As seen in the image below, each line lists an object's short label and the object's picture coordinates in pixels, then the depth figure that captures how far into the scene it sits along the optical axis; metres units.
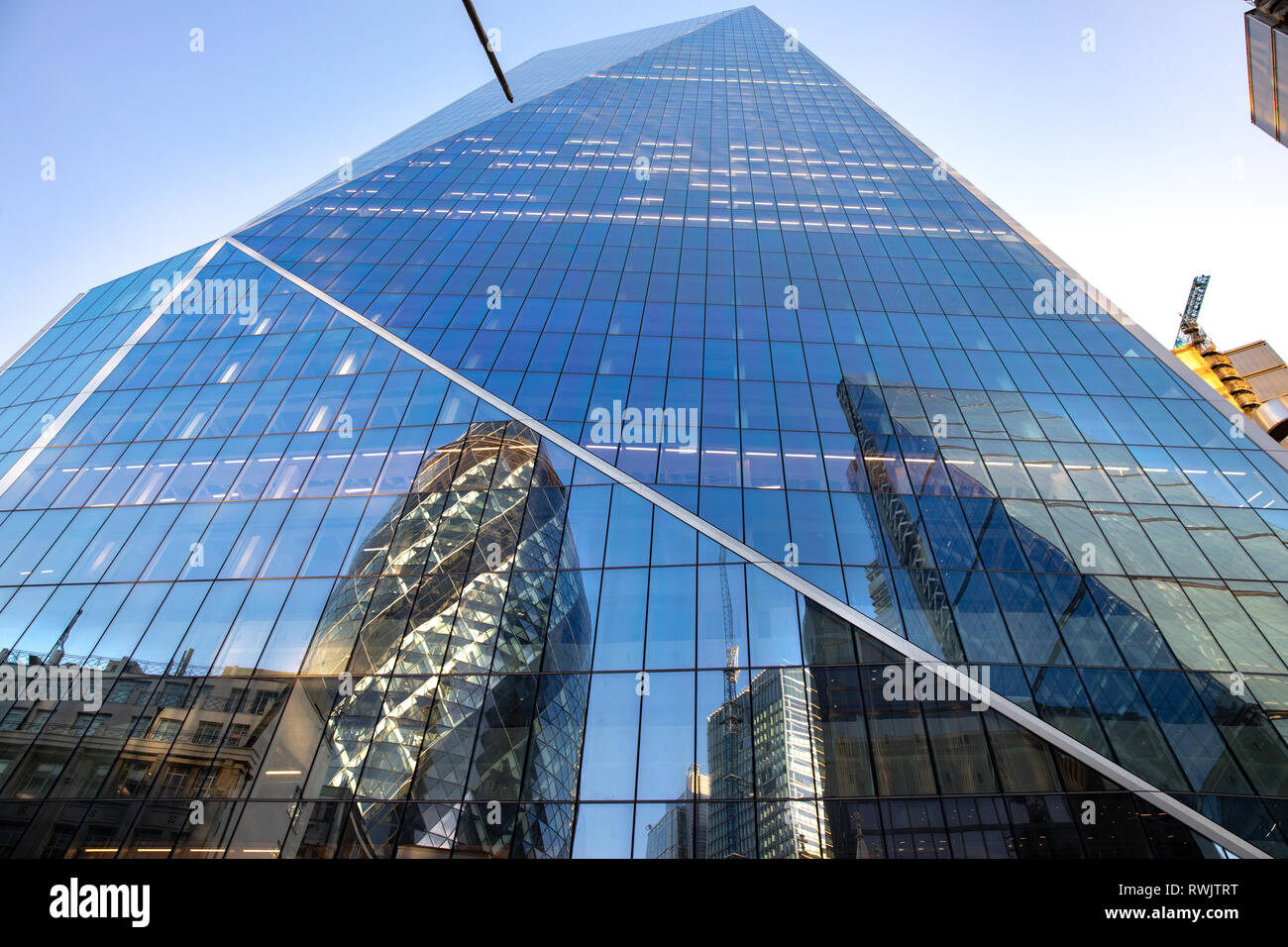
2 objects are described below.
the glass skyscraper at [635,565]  15.12
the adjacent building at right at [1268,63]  22.78
